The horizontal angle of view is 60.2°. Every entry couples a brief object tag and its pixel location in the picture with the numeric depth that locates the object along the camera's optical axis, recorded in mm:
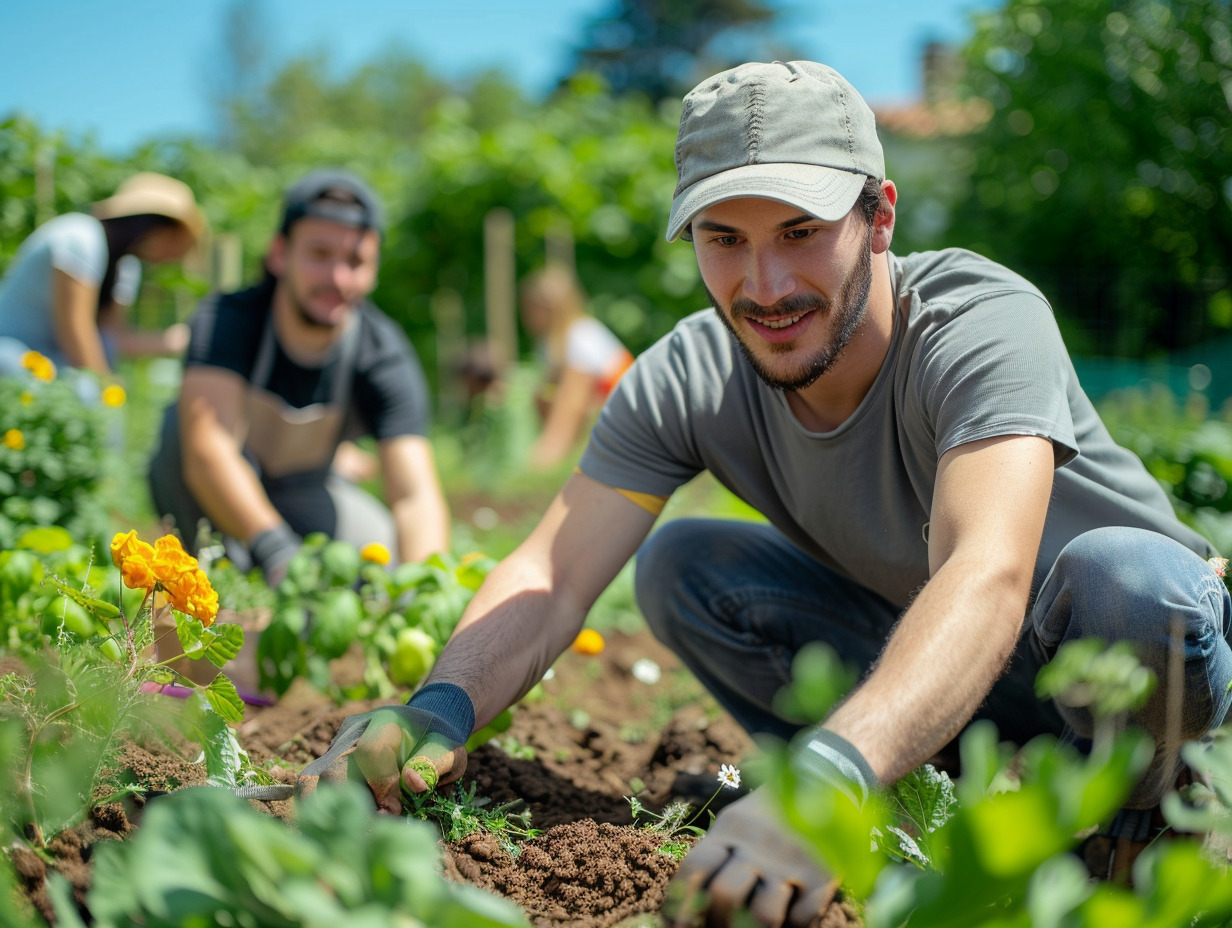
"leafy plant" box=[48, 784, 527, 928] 832
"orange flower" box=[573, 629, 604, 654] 2303
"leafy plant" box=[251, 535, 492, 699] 2133
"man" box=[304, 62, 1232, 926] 1380
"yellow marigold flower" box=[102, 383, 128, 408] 3189
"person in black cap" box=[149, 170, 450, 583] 3246
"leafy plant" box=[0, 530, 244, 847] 1248
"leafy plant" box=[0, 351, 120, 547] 2793
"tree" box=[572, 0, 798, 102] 42625
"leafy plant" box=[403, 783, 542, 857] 1531
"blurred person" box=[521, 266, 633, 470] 6992
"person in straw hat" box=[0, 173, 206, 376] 3873
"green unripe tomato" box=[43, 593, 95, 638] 1762
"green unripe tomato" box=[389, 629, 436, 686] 2096
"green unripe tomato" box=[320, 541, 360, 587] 2266
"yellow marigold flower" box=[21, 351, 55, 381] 2955
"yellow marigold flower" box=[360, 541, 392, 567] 2303
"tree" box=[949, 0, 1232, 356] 10609
